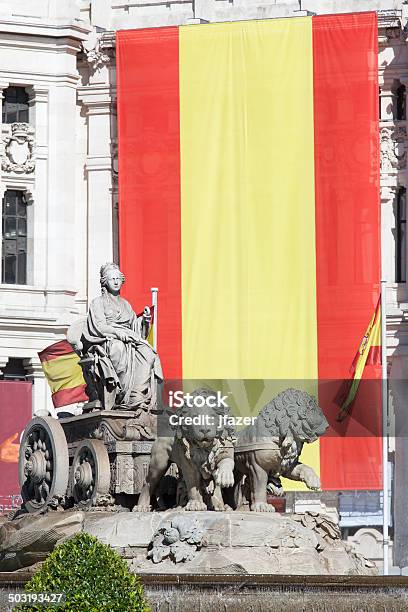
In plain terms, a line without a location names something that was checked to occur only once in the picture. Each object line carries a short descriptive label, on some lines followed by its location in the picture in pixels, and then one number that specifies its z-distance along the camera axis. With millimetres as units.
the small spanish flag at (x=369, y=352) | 58688
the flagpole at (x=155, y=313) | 58428
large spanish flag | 63688
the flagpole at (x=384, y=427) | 53741
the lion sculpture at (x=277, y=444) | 36438
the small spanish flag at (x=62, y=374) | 57938
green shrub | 28391
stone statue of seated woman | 38812
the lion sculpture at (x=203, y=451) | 35969
